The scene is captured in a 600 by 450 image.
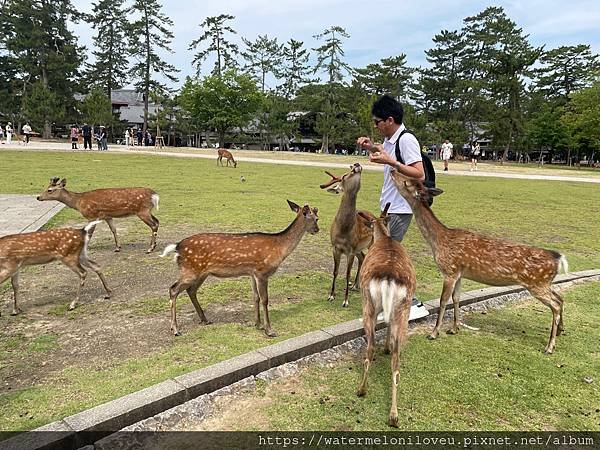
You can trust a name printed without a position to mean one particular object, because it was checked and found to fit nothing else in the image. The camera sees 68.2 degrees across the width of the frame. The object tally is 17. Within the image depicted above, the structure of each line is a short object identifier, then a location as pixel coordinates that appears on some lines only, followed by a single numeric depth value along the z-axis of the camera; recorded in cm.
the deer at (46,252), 462
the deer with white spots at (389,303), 328
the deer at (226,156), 2494
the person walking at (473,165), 3109
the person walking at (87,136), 3225
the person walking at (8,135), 3387
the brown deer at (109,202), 717
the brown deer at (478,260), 433
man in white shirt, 407
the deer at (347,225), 530
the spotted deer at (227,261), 431
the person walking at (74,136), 3273
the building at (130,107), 6009
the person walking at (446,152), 2844
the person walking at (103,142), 3285
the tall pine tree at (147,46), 5331
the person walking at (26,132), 3382
